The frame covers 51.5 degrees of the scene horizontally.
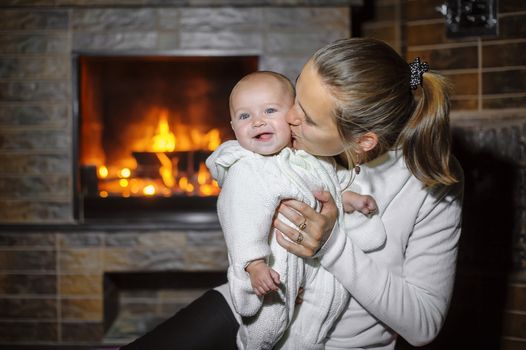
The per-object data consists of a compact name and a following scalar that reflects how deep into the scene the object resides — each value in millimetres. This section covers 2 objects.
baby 1030
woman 1027
